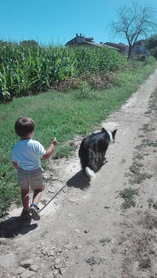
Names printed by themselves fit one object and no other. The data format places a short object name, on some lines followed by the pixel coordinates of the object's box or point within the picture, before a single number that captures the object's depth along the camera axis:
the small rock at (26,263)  2.52
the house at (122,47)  66.44
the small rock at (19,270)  2.44
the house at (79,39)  49.05
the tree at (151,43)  54.06
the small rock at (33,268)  2.47
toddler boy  2.87
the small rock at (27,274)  2.40
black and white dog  4.16
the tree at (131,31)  42.62
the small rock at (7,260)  2.52
